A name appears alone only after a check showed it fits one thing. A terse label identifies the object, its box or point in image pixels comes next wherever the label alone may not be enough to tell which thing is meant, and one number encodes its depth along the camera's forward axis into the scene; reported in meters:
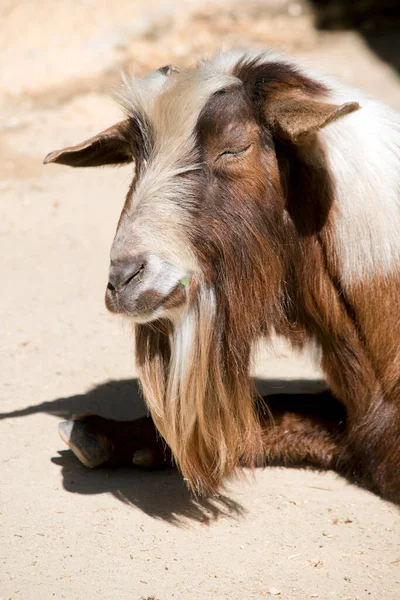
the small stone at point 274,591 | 6.61
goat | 6.84
